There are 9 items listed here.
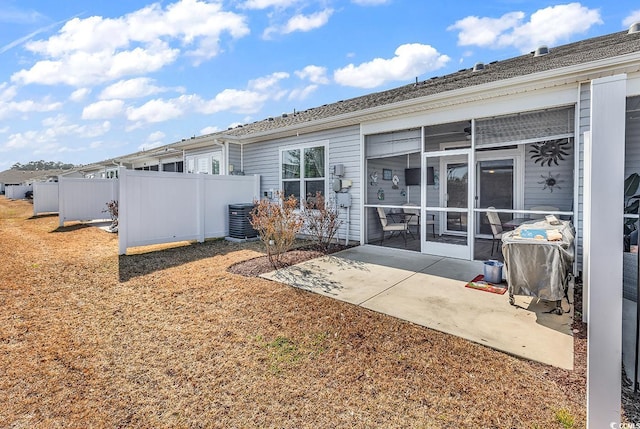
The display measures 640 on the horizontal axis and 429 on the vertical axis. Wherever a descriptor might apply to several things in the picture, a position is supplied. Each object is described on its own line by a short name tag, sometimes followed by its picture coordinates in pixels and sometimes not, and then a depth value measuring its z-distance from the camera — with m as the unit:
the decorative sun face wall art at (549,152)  6.90
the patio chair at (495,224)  6.65
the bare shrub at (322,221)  7.49
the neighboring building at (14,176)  57.94
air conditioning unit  8.76
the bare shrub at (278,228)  6.00
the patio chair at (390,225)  7.86
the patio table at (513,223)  6.62
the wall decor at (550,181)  7.15
